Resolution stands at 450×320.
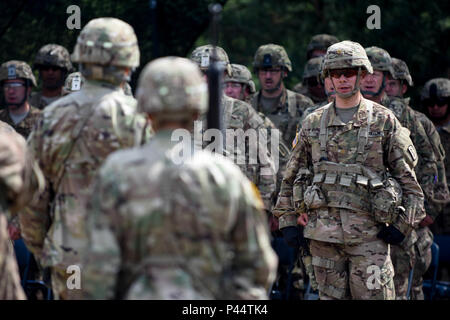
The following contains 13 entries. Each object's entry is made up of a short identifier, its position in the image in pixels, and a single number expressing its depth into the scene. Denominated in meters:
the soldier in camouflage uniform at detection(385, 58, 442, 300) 10.52
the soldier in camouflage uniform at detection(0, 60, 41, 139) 11.96
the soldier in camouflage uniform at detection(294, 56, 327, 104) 12.76
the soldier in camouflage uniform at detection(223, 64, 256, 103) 11.31
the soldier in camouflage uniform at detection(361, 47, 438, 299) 10.86
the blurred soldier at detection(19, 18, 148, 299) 6.56
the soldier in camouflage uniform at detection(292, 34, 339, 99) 13.45
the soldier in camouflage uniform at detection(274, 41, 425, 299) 8.52
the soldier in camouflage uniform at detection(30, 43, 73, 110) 12.16
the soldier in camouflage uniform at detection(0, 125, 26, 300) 5.43
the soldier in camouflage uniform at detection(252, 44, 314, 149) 12.38
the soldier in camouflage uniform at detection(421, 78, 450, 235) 12.93
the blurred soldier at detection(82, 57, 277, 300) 4.94
